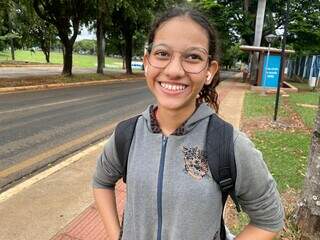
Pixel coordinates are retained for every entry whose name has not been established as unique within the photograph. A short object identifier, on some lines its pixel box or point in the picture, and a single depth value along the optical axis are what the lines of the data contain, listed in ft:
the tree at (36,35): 86.64
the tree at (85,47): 282.08
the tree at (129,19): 52.08
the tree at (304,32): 63.25
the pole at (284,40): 21.67
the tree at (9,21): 39.78
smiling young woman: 3.20
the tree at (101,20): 47.02
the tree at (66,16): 46.70
